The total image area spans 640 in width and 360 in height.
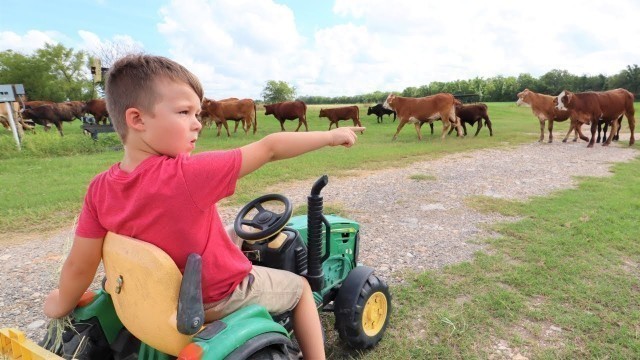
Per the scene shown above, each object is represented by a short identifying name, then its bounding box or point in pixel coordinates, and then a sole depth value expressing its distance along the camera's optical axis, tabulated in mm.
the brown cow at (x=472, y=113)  18359
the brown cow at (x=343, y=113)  24172
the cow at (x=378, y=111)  28905
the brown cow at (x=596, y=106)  14180
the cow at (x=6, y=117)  18033
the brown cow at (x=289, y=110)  22156
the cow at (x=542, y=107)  15750
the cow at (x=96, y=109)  21469
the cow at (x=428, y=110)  17047
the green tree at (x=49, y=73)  48688
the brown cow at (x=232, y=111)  19812
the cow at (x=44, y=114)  20609
